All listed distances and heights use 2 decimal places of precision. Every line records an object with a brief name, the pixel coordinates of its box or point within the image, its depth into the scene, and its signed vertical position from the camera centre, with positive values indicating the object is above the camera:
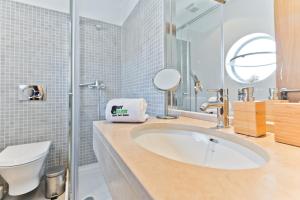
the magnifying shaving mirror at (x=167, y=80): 0.98 +0.13
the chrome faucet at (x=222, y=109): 0.61 -0.04
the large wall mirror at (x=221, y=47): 0.61 +0.28
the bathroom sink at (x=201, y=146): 0.42 -0.17
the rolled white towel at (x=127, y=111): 0.83 -0.06
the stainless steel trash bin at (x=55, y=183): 1.30 -0.73
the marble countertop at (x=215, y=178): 0.19 -0.12
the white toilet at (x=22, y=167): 1.06 -0.48
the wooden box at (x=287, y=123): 0.37 -0.06
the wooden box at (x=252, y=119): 0.47 -0.06
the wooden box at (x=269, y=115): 0.52 -0.06
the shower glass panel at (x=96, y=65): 1.71 +0.43
